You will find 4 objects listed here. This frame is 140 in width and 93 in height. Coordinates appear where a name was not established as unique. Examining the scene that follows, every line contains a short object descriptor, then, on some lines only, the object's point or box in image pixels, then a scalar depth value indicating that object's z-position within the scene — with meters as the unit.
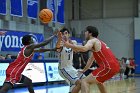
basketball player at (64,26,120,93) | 9.18
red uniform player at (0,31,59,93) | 9.85
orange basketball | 11.79
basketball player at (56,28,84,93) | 11.00
